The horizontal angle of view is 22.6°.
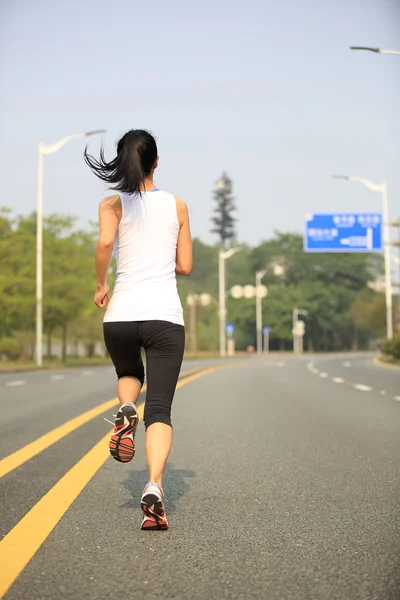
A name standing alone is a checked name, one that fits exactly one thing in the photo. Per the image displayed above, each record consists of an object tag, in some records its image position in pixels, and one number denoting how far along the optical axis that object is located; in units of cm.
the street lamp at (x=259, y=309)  8881
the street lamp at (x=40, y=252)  3866
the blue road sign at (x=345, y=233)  4762
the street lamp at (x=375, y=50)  2241
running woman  498
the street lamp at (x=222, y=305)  7603
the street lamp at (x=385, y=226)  4526
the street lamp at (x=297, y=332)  10081
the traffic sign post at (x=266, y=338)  9949
